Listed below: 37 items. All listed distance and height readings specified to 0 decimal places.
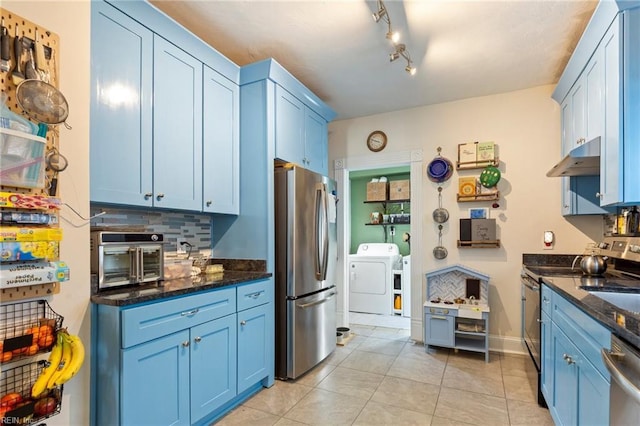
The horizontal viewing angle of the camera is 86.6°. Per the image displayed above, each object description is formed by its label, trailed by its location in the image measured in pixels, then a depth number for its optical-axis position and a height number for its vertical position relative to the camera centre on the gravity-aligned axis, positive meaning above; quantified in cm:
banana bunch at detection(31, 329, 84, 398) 136 -63
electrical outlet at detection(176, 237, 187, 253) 257 -26
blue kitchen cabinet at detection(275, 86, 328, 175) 279 +71
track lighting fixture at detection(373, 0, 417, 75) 196 +115
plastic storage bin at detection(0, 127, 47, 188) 130 +21
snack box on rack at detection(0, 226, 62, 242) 130 -9
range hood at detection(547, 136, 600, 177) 209 +33
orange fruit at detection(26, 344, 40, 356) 135 -56
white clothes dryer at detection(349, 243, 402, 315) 475 -101
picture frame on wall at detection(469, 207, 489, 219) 340 -2
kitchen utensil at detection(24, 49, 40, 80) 141 +59
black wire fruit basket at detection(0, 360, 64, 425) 130 -75
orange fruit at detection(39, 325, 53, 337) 140 -50
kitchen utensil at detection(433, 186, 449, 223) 354 -2
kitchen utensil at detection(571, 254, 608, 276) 229 -37
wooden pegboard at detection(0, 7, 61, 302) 135 +58
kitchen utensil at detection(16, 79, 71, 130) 137 +46
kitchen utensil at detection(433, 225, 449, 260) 354 -41
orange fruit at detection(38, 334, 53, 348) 139 -54
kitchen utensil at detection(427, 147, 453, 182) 353 +44
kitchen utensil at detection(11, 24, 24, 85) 137 +62
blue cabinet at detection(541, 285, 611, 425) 128 -71
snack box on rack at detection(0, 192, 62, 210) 131 +4
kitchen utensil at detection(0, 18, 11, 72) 133 +63
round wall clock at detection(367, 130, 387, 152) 391 +82
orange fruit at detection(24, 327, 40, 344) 137 -49
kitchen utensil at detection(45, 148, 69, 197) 147 +20
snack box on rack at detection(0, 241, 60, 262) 130 -16
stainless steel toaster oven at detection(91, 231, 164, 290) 178 -27
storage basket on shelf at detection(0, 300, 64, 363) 131 -48
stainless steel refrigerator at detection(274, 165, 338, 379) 271 -47
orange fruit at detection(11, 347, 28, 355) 131 -55
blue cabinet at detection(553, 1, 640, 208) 180 +70
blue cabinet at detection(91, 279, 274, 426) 157 -80
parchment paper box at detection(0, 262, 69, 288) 131 -26
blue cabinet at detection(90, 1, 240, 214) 178 +59
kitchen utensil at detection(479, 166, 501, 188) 331 +34
